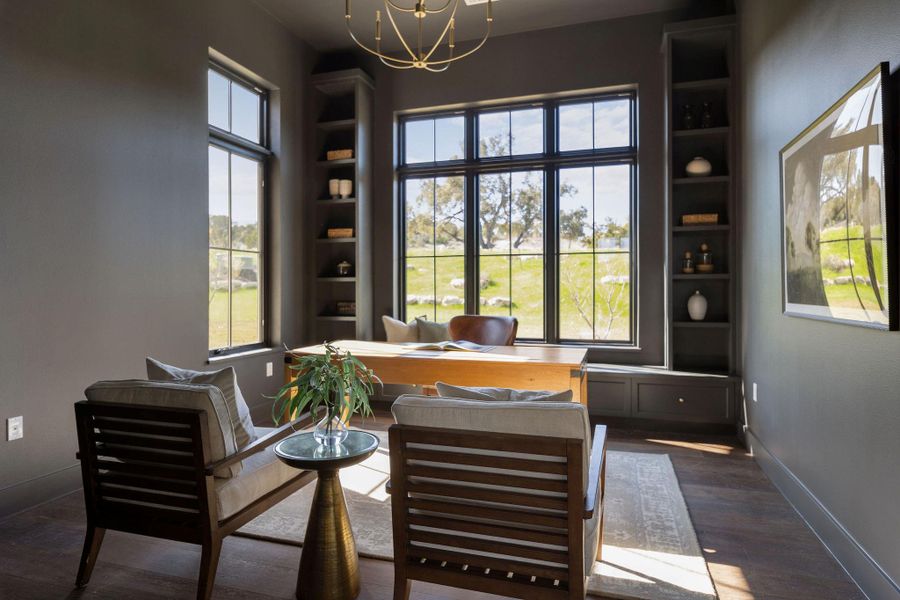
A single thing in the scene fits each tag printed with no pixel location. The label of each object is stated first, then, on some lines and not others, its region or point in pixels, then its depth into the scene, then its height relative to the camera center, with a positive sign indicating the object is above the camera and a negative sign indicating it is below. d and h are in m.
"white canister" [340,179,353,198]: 4.99 +1.03
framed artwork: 1.80 +0.32
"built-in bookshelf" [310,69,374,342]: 4.91 +0.89
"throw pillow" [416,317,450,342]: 4.39 -0.29
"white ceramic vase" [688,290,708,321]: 4.13 -0.09
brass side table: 1.83 -0.84
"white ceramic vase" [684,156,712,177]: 4.09 +0.98
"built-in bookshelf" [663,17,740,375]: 4.02 +0.82
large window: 4.61 +0.73
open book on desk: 3.41 -0.33
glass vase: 1.92 -0.51
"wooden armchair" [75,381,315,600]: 1.82 -0.61
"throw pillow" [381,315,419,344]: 4.47 -0.29
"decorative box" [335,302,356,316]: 5.05 -0.11
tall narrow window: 4.01 +0.70
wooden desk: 2.89 -0.40
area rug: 2.00 -1.08
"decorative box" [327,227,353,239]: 4.97 +0.61
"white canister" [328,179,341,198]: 5.01 +1.04
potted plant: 1.84 -0.33
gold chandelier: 2.32 +1.24
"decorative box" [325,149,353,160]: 4.95 +1.34
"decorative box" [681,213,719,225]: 4.06 +0.58
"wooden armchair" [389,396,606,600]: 1.47 -0.58
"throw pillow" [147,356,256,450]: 2.04 -0.35
